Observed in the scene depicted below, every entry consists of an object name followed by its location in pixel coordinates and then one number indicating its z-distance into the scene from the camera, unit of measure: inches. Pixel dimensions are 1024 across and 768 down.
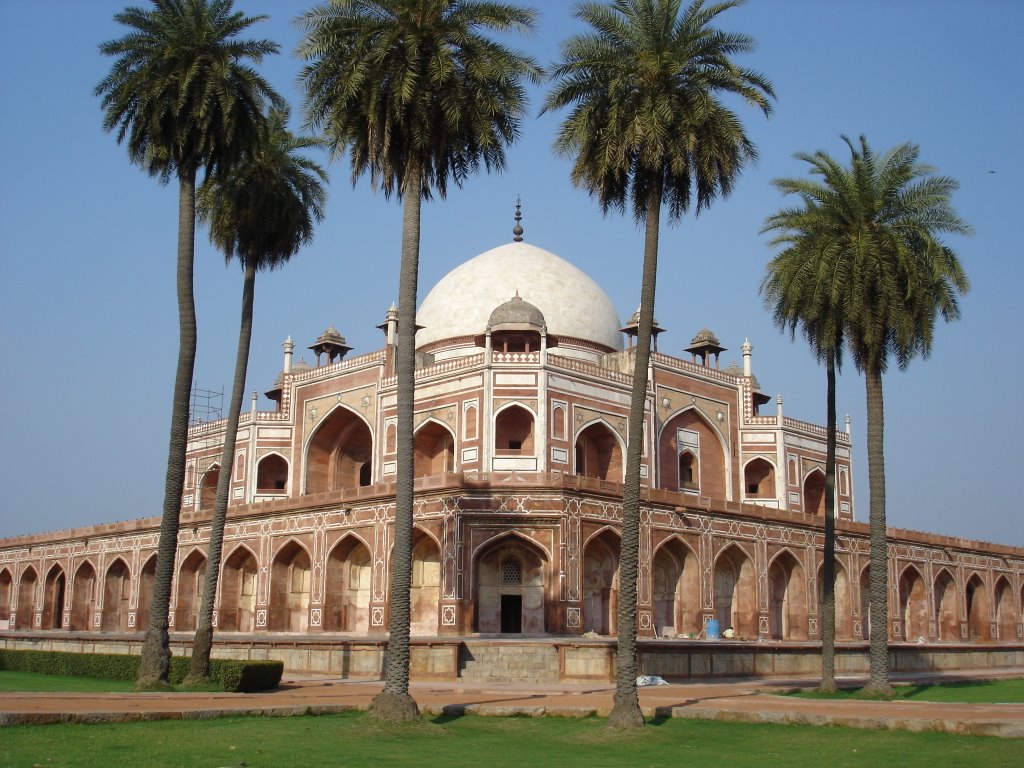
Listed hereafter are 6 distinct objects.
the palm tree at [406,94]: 635.5
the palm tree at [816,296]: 821.9
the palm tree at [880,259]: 813.9
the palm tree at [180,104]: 751.1
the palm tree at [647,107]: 639.1
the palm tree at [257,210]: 855.1
